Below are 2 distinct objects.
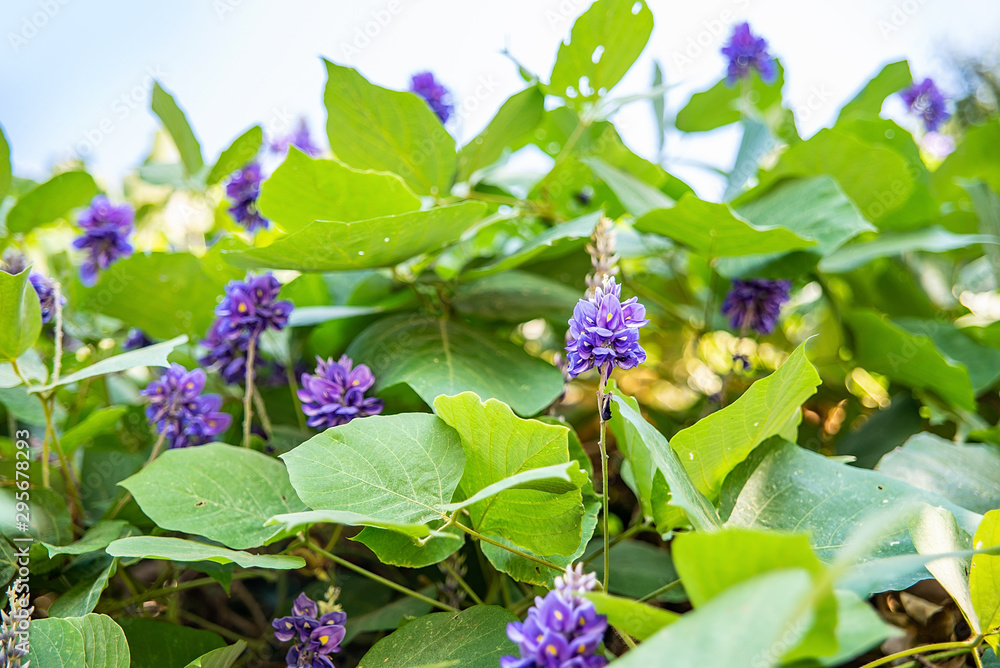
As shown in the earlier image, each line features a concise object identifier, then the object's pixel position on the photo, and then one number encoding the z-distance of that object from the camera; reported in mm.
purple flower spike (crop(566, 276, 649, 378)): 446
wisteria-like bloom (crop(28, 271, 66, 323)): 710
